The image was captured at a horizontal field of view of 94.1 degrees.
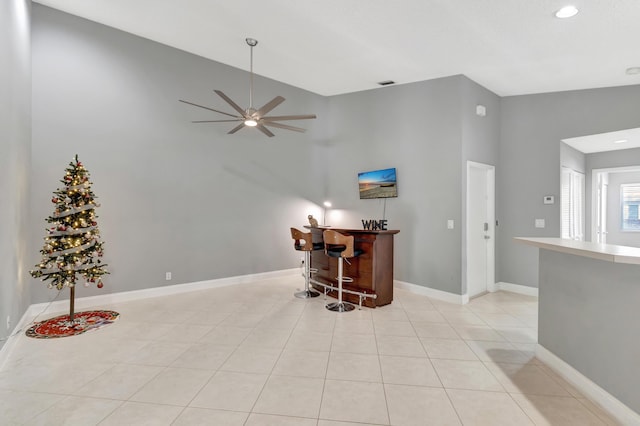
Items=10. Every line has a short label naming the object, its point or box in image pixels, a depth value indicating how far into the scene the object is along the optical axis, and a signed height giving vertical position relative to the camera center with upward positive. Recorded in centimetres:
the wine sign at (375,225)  468 -14
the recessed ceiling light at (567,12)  309 +219
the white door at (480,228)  495 -18
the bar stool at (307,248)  477 -53
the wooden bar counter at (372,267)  437 -76
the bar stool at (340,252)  422 -52
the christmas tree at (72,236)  345 -26
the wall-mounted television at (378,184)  548 +62
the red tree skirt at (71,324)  332 -132
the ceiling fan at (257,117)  420 +147
